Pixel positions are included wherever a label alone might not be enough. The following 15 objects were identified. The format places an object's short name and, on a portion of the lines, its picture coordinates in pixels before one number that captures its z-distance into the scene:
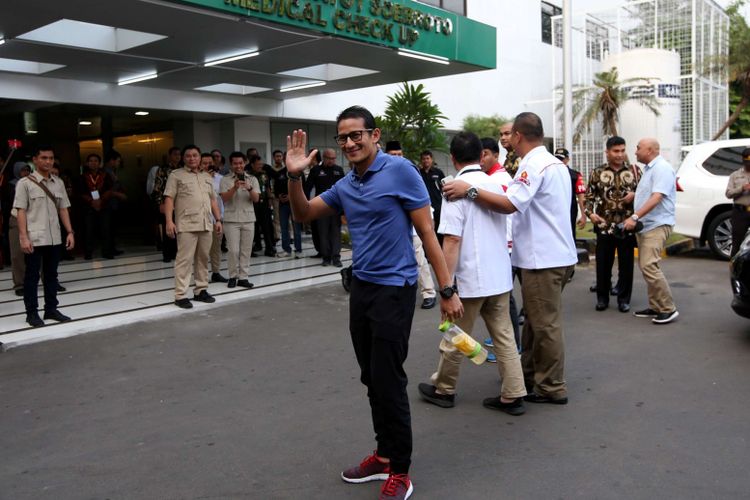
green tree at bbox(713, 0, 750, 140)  26.52
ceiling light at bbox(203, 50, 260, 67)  9.26
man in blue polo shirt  3.21
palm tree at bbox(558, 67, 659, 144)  22.91
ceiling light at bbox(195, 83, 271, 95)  12.34
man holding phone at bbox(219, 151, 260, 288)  8.82
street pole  12.95
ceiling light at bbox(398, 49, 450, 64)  9.59
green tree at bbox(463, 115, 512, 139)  19.61
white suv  10.88
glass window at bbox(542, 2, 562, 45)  24.81
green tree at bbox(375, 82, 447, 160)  12.41
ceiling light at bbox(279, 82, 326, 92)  11.90
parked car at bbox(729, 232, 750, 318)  5.86
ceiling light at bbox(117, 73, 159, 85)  10.66
